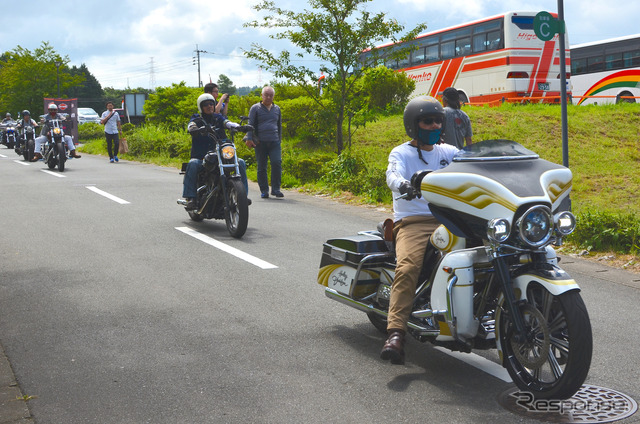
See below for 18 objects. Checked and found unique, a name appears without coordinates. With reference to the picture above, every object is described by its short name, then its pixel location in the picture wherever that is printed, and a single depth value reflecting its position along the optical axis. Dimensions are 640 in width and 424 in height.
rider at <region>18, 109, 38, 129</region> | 25.30
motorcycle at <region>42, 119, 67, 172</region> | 19.11
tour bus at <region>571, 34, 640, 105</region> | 28.19
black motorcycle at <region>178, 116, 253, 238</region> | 9.16
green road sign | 8.05
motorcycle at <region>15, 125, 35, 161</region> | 23.91
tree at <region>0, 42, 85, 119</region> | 47.91
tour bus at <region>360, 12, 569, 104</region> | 26.12
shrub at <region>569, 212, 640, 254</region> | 8.11
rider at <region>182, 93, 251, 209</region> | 9.76
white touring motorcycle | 3.63
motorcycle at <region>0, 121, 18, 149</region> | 34.25
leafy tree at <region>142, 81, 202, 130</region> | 31.27
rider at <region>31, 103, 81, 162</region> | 19.53
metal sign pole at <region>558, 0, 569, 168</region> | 8.16
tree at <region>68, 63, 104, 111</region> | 121.25
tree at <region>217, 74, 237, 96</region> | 120.12
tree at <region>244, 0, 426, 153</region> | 15.62
